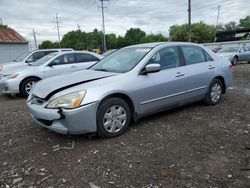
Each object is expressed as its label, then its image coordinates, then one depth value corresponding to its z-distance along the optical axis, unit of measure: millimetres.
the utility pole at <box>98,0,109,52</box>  33787
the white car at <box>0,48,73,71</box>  8725
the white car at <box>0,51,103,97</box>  5719
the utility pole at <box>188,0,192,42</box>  18786
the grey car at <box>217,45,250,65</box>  13138
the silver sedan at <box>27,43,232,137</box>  2783
